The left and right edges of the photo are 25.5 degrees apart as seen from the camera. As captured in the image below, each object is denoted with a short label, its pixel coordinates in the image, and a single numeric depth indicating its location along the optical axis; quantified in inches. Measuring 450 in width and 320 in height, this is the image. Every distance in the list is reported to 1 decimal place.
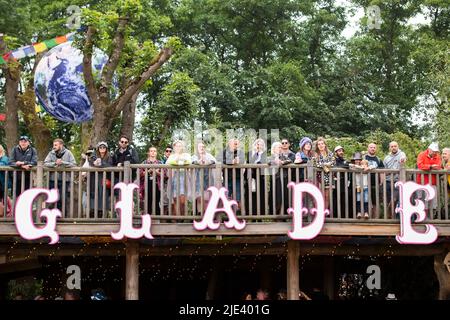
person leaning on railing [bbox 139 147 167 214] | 636.1
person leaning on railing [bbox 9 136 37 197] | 629.9
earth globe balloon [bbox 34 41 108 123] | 851.4
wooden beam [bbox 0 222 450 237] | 633.0
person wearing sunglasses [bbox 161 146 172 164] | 688.4
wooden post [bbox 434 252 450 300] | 687.1
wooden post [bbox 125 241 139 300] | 668.1
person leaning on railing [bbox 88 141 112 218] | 635.5
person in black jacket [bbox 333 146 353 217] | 639.1
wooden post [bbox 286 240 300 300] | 673.0
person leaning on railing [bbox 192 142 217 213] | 633.6
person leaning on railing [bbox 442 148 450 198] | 653.3
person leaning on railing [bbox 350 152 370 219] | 638.5
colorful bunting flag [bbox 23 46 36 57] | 829.2
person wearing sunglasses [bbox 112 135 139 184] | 645.9
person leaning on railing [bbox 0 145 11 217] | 624.4
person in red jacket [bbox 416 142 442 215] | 644.7
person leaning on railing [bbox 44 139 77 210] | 628.4
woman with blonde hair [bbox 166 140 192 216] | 631.2
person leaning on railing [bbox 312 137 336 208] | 635.5
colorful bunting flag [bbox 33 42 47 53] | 838.5
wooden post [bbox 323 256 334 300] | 813.9
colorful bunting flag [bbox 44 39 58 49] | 844.0
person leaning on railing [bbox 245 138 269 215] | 631.2
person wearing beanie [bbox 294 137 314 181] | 636.1
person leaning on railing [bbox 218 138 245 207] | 634.2
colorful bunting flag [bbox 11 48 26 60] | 829.8
